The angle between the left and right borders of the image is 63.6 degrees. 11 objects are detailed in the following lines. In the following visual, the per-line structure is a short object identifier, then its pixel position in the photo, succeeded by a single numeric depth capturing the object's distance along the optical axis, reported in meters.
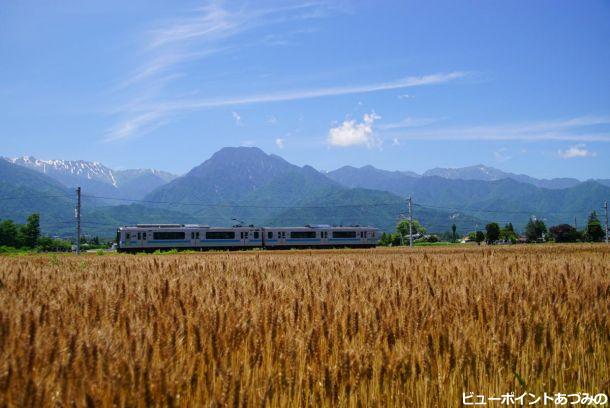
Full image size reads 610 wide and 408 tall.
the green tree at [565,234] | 120.88
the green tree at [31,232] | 110.92
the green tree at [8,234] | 114.44
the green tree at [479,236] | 122.09
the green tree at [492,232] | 116.19
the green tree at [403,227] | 165.52
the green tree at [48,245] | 110.81
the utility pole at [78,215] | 53.24
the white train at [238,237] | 56.44
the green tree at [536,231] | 149.12
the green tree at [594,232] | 112.19
